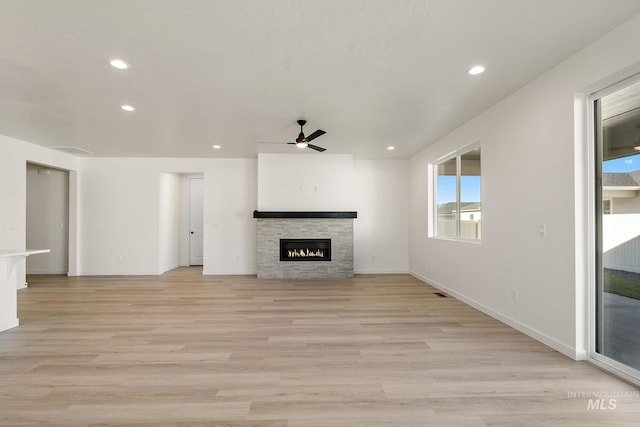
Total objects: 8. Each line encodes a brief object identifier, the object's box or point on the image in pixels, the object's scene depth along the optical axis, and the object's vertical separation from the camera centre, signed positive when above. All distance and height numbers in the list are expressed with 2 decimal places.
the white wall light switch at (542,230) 2.82 -0.15
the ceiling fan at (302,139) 3.92 +1.04
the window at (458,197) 4.29 +0.29
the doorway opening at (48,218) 6.52 -0.09
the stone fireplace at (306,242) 6.17 -0.64
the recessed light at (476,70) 2.66 +1.35
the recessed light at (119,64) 2.53 +1.33
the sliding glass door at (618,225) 2.19 -0.08
